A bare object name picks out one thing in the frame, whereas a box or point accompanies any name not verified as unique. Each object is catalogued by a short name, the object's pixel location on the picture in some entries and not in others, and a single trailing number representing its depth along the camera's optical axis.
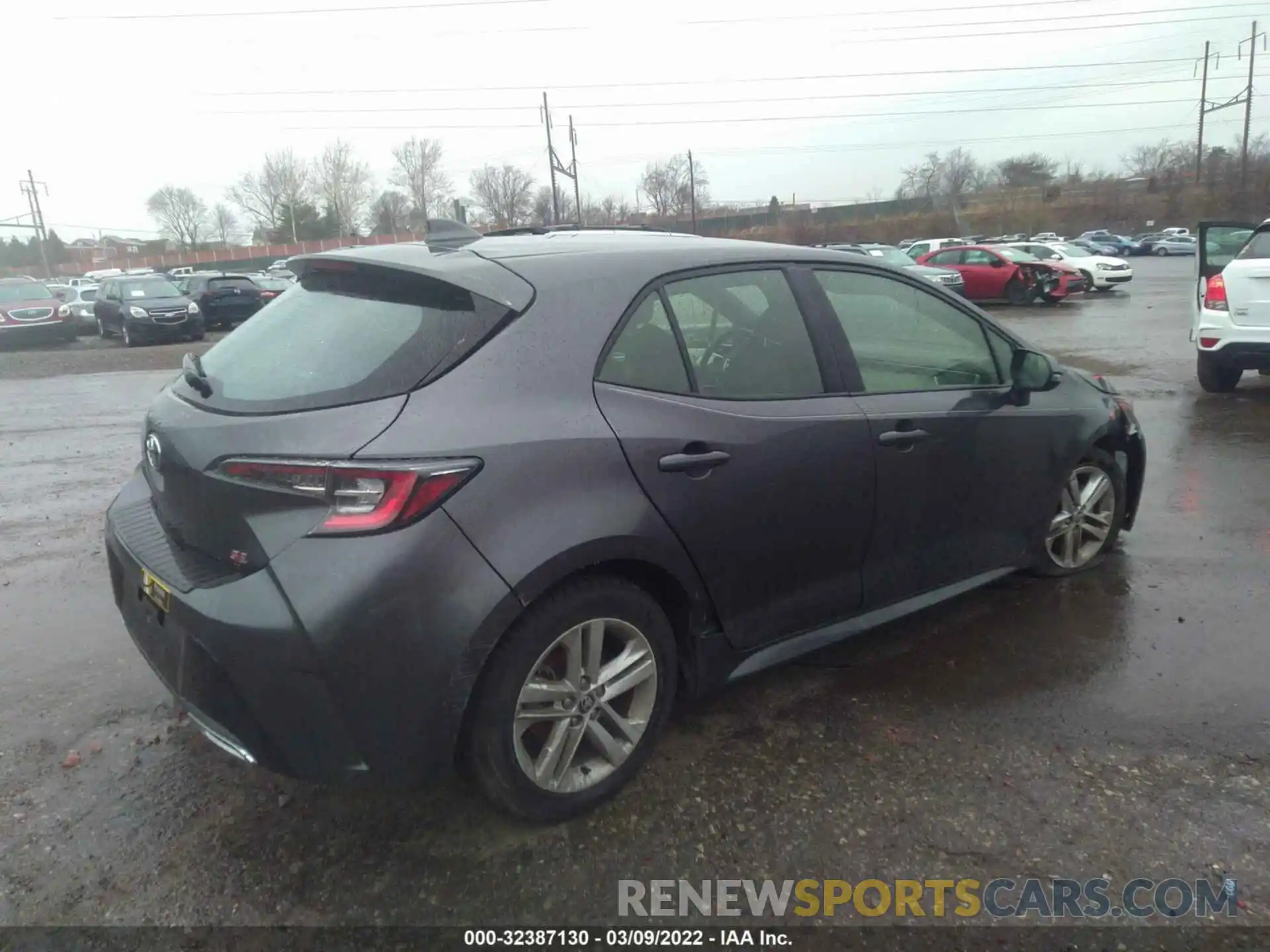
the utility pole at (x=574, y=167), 38.78
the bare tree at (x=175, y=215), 93.50
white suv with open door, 8.21
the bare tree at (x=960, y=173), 79.88
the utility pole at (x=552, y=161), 35.31
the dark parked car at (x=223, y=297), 23.31
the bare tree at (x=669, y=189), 75.62
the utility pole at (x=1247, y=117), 58.97
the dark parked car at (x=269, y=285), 24.45
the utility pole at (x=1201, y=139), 65.75
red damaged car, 22.42
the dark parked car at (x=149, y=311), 20.66
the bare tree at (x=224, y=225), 92.75
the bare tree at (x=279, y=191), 78.06
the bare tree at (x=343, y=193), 74.44
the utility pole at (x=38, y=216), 77.75
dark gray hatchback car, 2.32
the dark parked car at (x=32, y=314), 20.84
